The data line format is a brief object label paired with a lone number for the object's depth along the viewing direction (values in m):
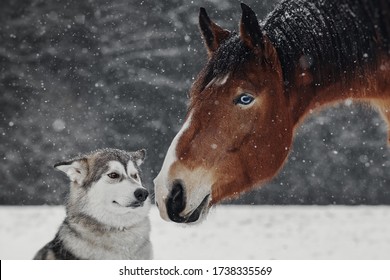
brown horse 6.80
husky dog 7.11
